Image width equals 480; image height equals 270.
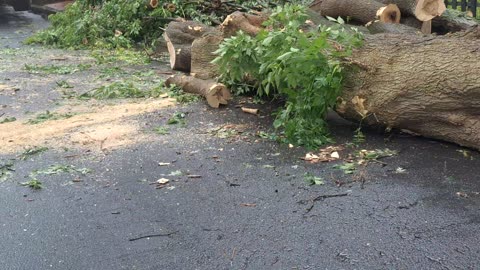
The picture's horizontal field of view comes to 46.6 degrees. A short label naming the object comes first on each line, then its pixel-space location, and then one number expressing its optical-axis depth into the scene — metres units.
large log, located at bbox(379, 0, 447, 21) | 7.24
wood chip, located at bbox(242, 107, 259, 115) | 5.98
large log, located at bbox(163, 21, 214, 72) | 8.43
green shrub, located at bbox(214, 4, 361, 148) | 4.83
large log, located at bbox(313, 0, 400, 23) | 7.39
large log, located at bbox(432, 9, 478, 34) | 7.56
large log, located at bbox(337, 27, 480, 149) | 4.47
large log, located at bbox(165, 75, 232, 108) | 6.36
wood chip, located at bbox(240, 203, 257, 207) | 3.82
